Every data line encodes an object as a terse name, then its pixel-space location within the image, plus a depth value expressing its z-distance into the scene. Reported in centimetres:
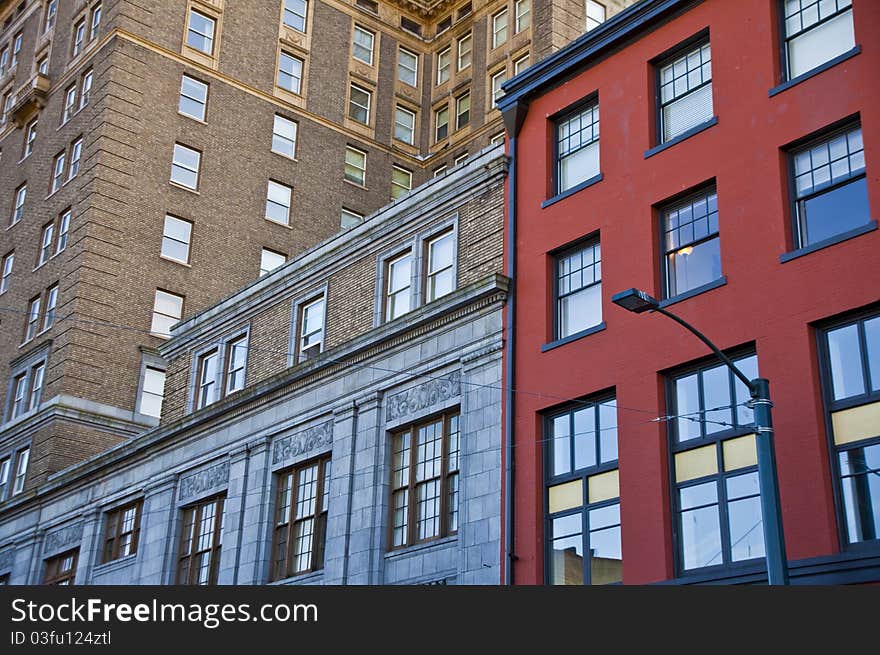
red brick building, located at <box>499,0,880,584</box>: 2239
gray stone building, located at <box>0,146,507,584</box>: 2981
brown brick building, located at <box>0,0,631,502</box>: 5150
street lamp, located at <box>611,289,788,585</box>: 1789
